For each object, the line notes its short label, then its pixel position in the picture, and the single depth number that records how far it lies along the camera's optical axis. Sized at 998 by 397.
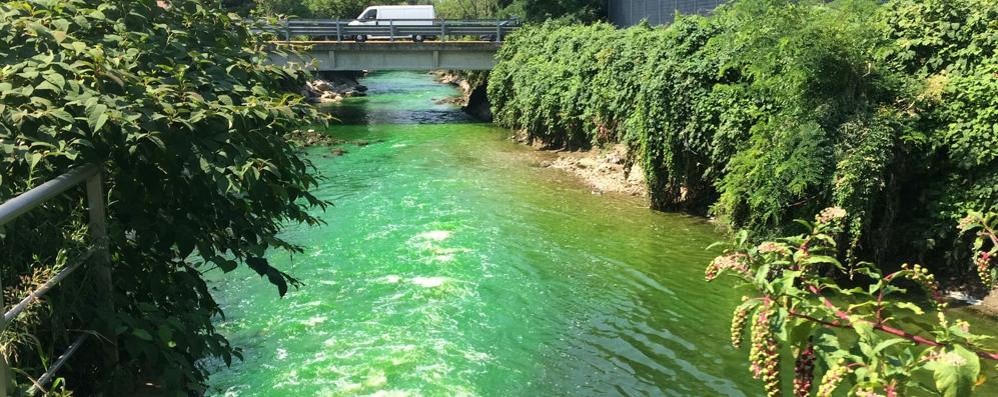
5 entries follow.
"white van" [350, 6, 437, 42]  38.97
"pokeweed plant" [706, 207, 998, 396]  1.95
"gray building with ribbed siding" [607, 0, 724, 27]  19.73
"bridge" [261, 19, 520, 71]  26.94
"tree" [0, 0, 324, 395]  2.99
